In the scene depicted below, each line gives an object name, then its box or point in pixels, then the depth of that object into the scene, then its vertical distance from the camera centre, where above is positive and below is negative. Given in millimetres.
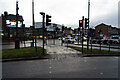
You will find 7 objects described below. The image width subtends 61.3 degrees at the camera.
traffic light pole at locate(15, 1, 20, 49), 14834 -777
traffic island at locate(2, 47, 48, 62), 8455 -1589
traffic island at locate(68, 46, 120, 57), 10491 -1524
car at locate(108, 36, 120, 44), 26109 +1
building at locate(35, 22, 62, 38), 100312 +9820
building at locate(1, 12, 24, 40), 52672 +5888
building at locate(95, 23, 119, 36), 82556 +9392
